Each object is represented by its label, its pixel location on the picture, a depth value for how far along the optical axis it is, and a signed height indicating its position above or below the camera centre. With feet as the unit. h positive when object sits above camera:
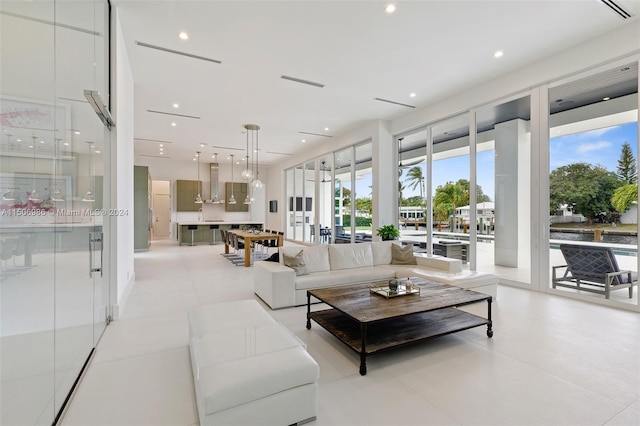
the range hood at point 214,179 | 44.09 +5.10
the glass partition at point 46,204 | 4.87 +0.21
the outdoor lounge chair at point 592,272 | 13.74 -2.90
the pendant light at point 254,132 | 26.07 +8.05
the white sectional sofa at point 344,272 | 13.48 -3.05
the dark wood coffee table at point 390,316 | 8.63 -3.71
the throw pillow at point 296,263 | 14.38 -2.44
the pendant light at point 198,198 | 38.77 +2.03
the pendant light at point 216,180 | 39.07 +4.88
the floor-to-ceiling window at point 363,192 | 28.58 +2.01
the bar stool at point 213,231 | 39.40 -2.33
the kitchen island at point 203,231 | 37.14 -2.19
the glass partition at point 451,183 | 20.81 +2.16
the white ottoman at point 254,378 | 5.44 -3.17
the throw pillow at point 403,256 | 17.48 -2.55
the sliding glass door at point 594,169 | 13.57 +2.11
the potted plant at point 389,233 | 21.58 -1.47
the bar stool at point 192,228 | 37.14 -1.80
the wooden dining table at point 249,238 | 23.47 -2.00
